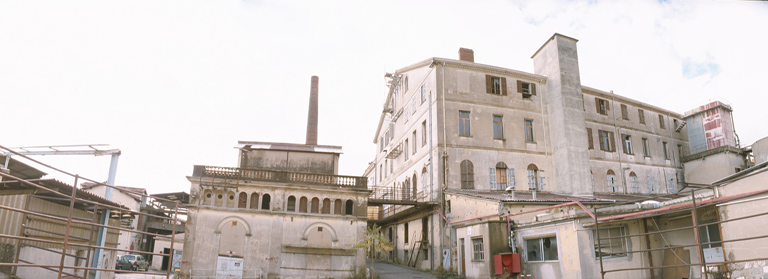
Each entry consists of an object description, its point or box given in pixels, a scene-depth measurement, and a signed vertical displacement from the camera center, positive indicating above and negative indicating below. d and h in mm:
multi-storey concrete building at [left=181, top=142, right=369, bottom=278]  26562 +1664
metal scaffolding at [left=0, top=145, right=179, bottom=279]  13803 +1066
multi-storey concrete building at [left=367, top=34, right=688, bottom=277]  30938 +7778
